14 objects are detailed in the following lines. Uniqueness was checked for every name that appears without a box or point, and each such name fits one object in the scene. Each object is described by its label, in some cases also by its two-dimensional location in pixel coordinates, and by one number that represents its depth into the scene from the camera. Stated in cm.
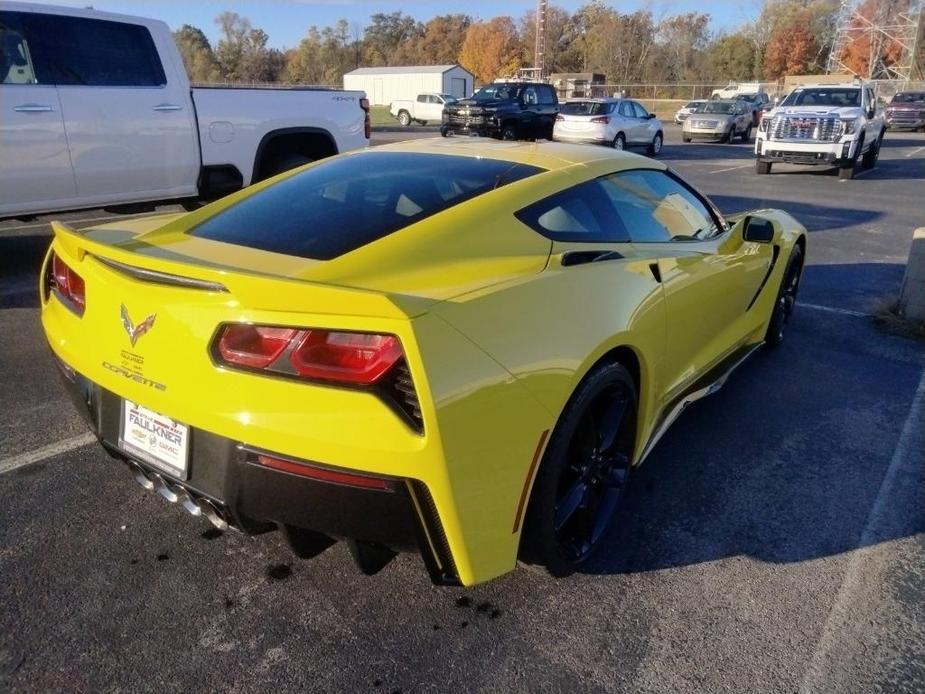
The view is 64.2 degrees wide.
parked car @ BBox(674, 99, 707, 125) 3035
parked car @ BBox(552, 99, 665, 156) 2012
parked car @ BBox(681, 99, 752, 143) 2605
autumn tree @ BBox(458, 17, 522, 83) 8981
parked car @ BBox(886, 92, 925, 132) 3391
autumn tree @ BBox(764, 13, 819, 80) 7925
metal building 5425
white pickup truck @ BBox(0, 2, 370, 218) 570
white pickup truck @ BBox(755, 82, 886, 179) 1494
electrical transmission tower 6612
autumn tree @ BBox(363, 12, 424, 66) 10662
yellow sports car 194
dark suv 2197
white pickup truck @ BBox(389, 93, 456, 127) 3753
